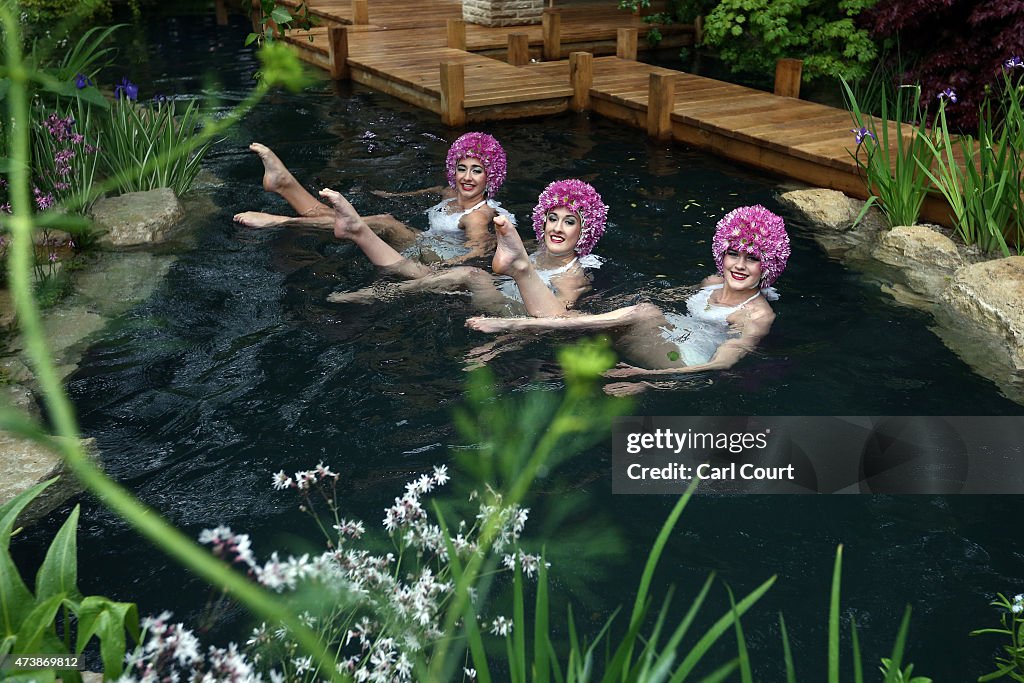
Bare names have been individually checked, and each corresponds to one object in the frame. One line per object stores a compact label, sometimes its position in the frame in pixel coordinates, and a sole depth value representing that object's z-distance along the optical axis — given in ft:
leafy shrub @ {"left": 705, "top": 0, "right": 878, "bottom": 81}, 35.78
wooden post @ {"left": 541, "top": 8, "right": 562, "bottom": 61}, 43.11
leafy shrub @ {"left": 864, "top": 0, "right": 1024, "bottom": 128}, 29.48
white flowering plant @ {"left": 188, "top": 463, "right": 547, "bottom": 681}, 5.45
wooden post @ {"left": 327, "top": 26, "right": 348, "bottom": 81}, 40.52
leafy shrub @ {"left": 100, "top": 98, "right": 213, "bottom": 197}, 23.35
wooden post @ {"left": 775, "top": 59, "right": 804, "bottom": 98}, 34.65
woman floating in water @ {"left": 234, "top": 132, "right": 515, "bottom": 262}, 21.77
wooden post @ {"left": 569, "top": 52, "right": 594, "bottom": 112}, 35.68
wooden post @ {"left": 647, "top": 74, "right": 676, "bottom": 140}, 31.89
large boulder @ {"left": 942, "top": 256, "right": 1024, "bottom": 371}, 18.42
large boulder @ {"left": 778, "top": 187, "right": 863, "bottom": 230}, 24.90
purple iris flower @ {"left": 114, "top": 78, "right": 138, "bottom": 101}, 22.27
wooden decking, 28.78
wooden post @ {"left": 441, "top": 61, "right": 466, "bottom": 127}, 32.99
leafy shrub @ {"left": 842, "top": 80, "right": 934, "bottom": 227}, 22.24
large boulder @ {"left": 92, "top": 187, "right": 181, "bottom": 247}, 22.45
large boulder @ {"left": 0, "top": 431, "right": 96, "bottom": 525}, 13.00
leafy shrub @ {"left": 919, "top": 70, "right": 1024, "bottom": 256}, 20.00
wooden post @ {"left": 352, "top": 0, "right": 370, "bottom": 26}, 48.11
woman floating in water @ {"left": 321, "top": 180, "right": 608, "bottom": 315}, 18.38
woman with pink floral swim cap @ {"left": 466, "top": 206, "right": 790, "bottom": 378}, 16.79
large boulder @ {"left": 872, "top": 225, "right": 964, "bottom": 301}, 21.15
